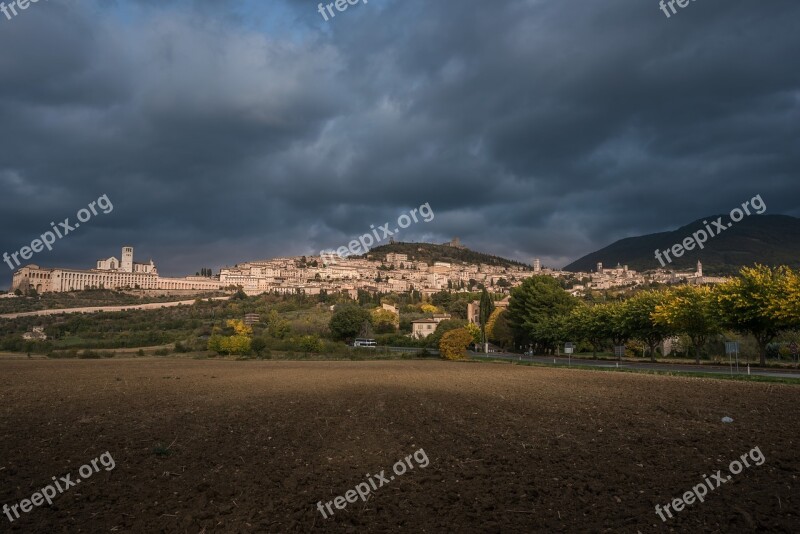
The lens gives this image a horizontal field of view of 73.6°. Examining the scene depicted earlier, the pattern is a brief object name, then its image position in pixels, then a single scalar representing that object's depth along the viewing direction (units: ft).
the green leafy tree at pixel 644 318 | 189.67
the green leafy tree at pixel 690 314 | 162.40
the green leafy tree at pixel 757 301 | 128.98
